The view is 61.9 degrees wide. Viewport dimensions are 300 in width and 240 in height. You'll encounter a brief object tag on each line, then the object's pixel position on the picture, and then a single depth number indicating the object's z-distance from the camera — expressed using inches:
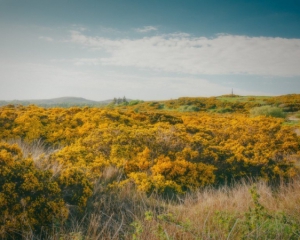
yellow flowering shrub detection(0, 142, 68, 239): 130.6
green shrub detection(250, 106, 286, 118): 988.6
